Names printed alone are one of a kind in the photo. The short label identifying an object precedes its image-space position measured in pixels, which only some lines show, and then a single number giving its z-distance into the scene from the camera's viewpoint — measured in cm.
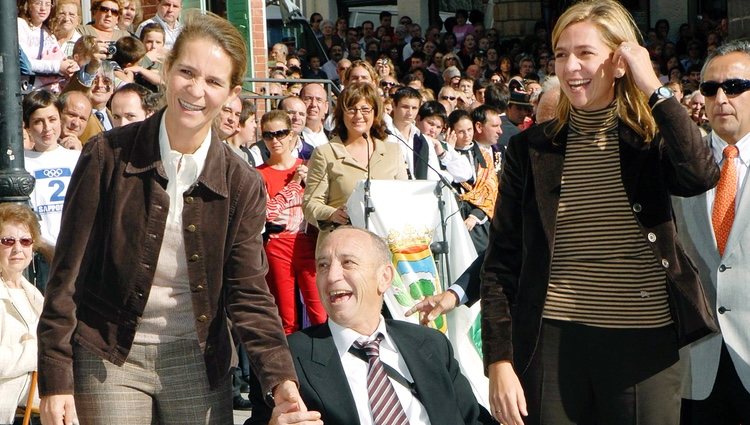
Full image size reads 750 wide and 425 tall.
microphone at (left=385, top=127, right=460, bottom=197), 767
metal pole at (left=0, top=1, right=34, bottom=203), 639
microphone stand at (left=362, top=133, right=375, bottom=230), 734
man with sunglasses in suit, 431
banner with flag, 715
